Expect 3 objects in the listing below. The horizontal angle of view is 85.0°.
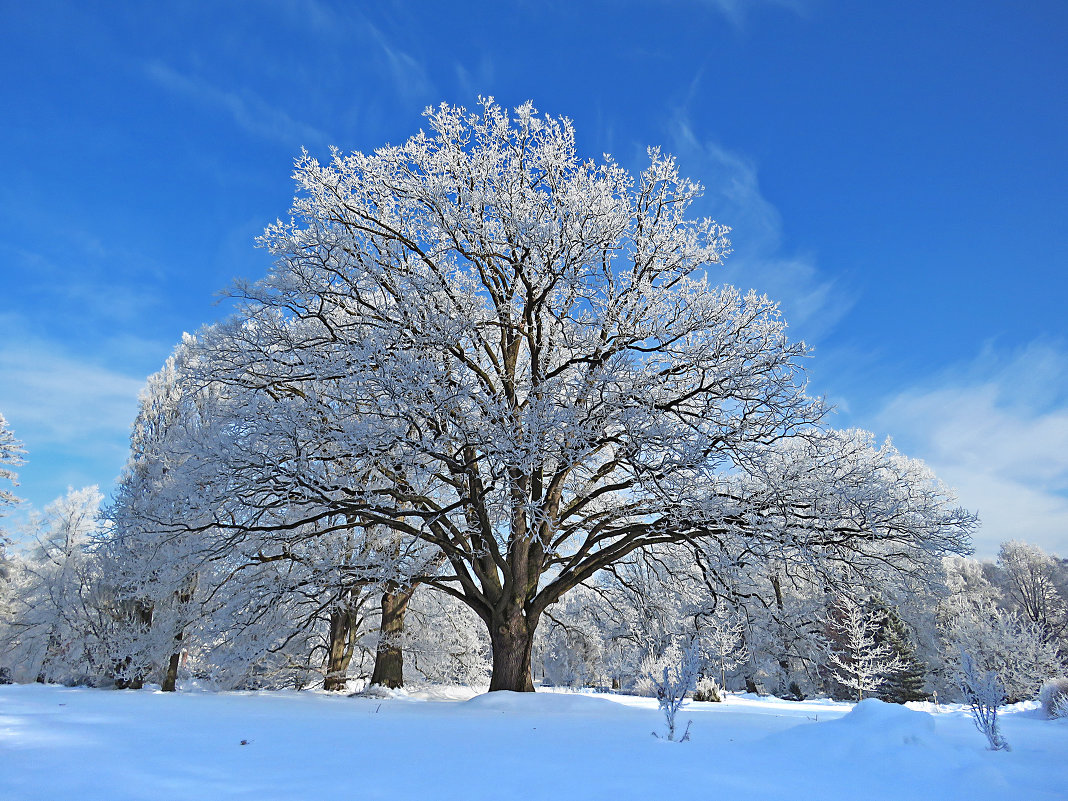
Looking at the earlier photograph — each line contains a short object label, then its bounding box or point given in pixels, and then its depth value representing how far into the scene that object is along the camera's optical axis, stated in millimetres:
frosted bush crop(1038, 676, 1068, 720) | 7897
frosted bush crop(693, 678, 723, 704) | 15203
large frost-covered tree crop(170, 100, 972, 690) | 9281
